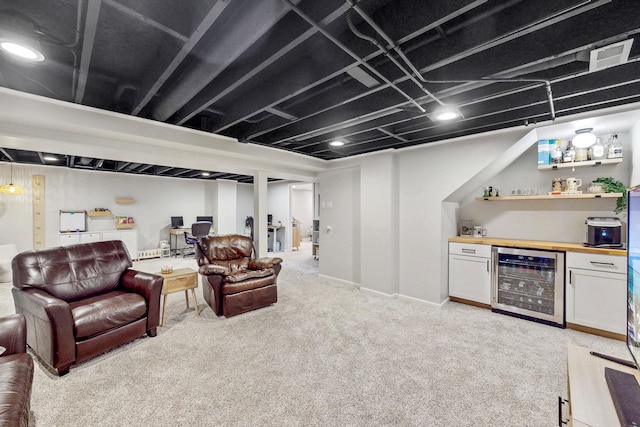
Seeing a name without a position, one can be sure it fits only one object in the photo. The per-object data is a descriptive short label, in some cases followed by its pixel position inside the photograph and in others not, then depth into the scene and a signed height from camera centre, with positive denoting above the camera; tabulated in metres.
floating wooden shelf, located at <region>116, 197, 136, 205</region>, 7.11 +0.35
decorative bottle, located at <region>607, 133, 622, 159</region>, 2.97 +0.71
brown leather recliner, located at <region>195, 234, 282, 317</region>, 3.34 -0.86
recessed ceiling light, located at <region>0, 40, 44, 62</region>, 1.49 +0.99
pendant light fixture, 5.11 +0.50
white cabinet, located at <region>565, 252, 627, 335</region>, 2.76 -0.90
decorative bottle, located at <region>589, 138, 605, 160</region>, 3.06 +0.71
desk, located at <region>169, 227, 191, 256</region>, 7.64 -0.69
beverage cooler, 3.11 -0.94
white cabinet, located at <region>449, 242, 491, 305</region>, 3.60 -0.87
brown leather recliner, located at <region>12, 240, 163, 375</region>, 2.18 -0.86
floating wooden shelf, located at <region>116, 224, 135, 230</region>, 7.07 -0.35
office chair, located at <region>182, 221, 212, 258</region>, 7.19 -0.50
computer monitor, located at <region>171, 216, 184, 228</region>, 7.90 -0.27
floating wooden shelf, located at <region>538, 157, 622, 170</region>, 3.00 +0.56
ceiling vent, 1.52 +0.96
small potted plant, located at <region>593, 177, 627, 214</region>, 2.92 +0.25
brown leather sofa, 1.23 -0.90
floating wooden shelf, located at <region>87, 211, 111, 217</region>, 6.68 +0.02
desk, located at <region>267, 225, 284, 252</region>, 8.79 -0.80
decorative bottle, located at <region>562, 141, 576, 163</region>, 3.20 +0.70
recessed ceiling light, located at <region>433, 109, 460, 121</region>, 2.54 +0.98
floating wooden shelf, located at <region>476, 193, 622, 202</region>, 2.99 +0.17
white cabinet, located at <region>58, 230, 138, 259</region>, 6.25 -0.59
